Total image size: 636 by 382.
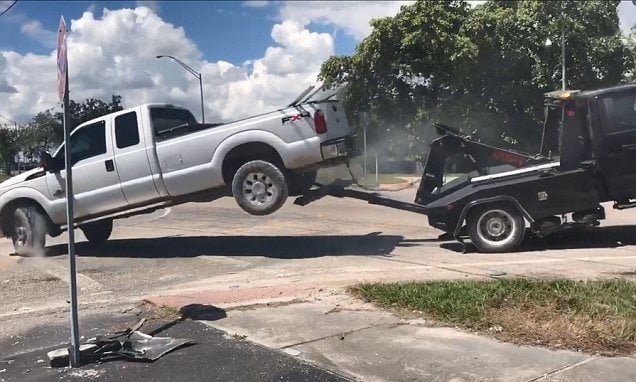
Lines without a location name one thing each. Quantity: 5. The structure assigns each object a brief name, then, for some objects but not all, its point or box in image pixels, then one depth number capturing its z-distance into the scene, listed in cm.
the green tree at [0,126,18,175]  7169
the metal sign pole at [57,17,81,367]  482
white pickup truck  945
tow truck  953
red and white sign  480
